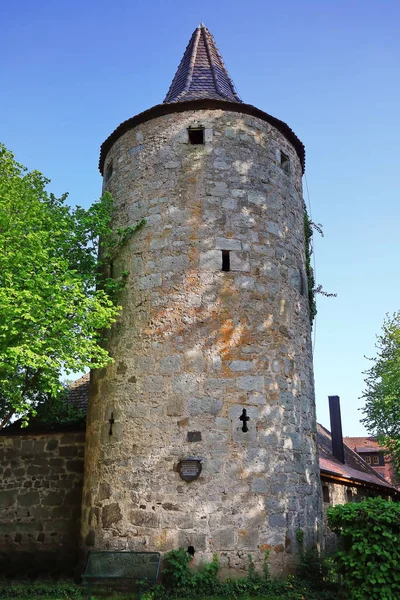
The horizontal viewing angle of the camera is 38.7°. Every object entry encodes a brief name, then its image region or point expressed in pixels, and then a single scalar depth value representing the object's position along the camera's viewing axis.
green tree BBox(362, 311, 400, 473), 21.66
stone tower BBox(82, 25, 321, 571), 8.77
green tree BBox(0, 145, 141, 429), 8.84
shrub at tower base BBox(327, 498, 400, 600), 7.17
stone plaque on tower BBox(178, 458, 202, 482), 8.74
